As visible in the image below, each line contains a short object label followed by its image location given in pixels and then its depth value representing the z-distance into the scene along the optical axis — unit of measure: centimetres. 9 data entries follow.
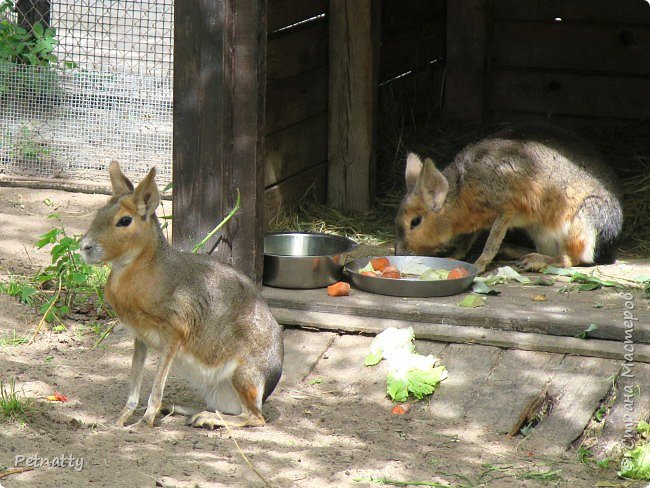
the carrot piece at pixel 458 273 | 1305
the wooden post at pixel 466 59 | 1903
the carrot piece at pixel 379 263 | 1341
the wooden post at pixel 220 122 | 1192
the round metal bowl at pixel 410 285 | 1255
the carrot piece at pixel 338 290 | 1256
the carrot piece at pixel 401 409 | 1052
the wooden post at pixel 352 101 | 1593
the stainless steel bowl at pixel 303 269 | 1274
